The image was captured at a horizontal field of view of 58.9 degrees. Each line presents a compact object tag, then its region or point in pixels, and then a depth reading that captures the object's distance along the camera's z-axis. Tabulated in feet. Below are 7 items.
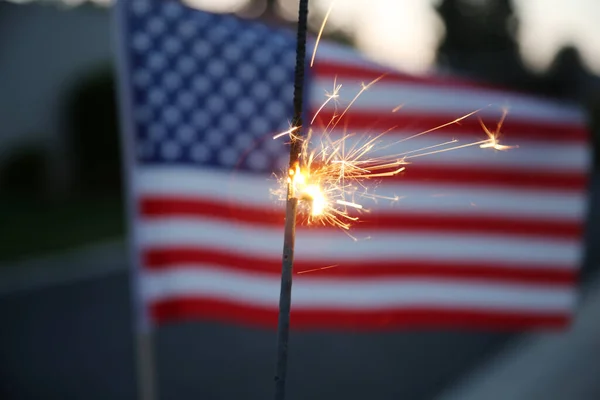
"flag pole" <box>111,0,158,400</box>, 10.18
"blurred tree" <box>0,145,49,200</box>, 48.49
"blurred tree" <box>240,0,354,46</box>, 59.31
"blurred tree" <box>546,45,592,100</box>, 84.86
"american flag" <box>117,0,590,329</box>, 10.48
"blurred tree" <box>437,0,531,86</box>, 87.30
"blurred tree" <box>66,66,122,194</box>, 51.06
